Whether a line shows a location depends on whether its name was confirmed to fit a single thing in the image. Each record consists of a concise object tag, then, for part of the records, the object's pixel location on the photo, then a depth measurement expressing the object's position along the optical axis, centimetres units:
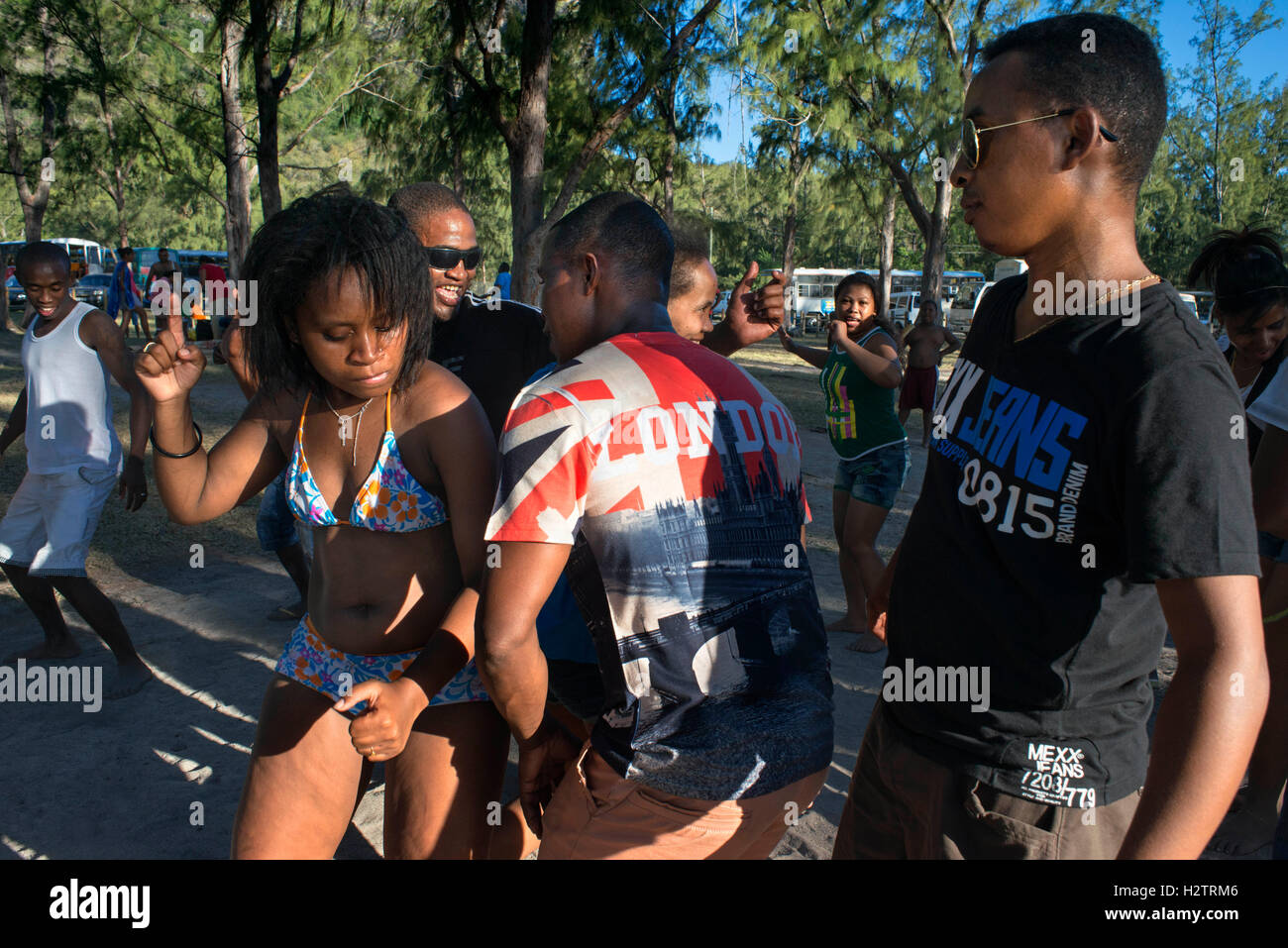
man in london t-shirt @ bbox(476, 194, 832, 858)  166
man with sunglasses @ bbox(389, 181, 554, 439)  313
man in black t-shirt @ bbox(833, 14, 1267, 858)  120
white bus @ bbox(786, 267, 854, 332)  3872
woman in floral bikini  207
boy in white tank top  428
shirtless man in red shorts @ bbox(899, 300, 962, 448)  905
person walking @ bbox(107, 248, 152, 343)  1598
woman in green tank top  497
